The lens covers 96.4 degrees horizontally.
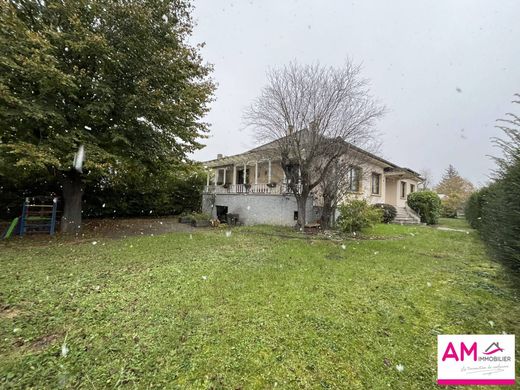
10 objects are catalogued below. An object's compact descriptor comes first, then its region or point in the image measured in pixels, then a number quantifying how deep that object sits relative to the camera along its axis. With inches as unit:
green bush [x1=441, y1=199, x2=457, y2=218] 1091.3
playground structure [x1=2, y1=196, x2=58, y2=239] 313.1
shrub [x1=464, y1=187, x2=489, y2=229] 448.1
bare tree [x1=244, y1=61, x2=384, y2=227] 366.0
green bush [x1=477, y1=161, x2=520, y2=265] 103.0
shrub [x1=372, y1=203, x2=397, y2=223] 556.1
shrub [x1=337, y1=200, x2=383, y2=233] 377.4
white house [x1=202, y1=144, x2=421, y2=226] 449.1
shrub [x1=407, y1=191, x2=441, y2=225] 610.2
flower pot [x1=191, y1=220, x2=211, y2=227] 486.4
